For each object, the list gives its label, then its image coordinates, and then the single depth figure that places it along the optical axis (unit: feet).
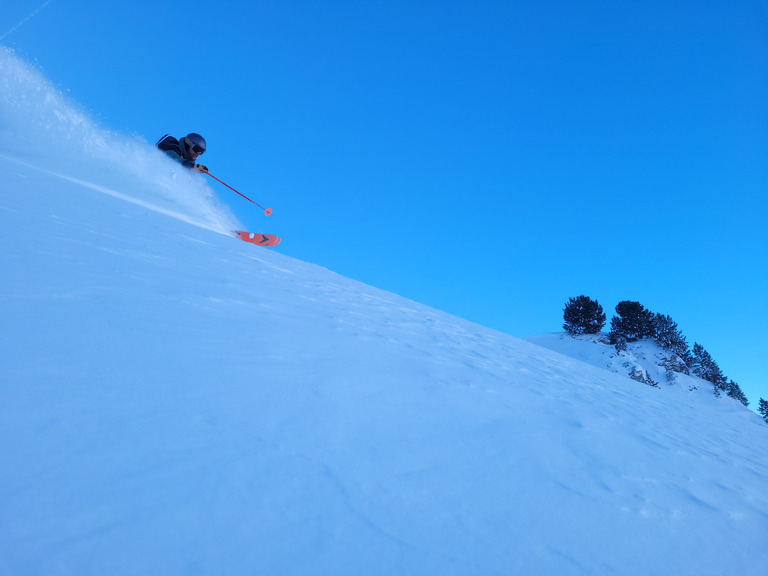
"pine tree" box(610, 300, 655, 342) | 84.43
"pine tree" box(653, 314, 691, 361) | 78.87
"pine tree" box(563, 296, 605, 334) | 90.07
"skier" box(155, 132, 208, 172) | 29.92
